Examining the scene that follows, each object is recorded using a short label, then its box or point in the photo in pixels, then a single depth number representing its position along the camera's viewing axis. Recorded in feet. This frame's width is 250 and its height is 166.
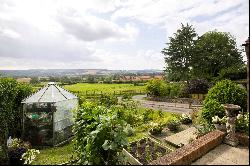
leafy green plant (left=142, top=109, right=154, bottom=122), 35.95
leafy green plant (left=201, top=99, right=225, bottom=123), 21.63
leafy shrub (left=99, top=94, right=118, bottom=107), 50.70
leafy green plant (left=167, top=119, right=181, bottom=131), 28.57
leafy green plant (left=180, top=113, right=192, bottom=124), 32.14
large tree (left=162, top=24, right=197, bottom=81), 77.08
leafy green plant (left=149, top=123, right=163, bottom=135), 27.30
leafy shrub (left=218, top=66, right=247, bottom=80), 72.83
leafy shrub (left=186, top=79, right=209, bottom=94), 62.88
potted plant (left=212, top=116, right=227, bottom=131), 18.90
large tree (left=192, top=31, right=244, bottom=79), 80.02
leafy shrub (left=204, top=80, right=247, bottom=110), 24.72
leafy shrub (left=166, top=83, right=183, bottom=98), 67.27
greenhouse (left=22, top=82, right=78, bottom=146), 25.54
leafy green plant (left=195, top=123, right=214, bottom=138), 20.61
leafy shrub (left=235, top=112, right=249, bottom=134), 18.24
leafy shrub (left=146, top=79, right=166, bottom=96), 70.77
